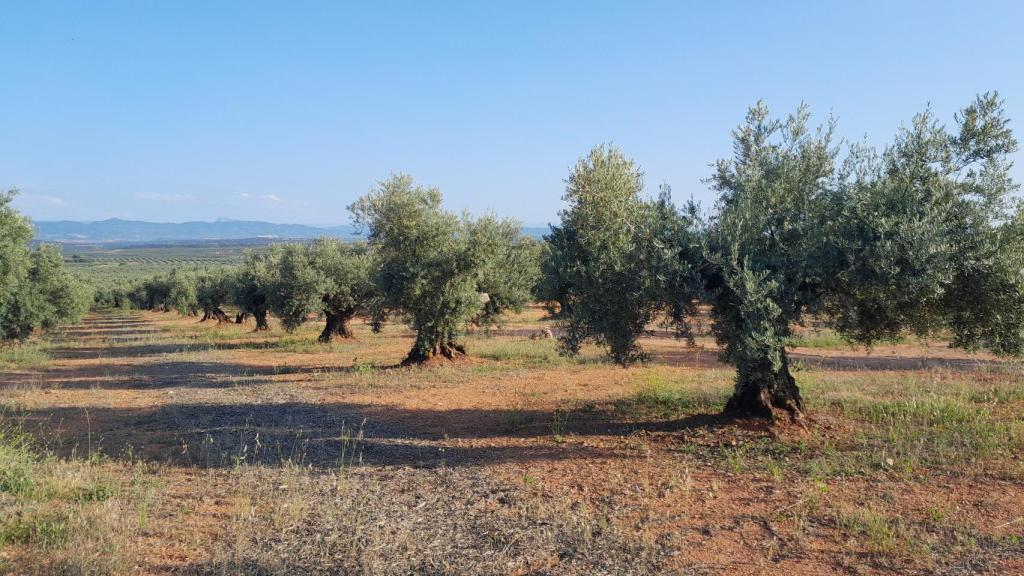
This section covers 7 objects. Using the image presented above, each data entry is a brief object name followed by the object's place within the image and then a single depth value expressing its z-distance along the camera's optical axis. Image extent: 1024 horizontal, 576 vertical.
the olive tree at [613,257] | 11.12
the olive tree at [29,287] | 27.50
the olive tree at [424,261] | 23.06
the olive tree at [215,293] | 52.91
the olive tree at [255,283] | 38.42
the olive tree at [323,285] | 33.91
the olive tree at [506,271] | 24.08
